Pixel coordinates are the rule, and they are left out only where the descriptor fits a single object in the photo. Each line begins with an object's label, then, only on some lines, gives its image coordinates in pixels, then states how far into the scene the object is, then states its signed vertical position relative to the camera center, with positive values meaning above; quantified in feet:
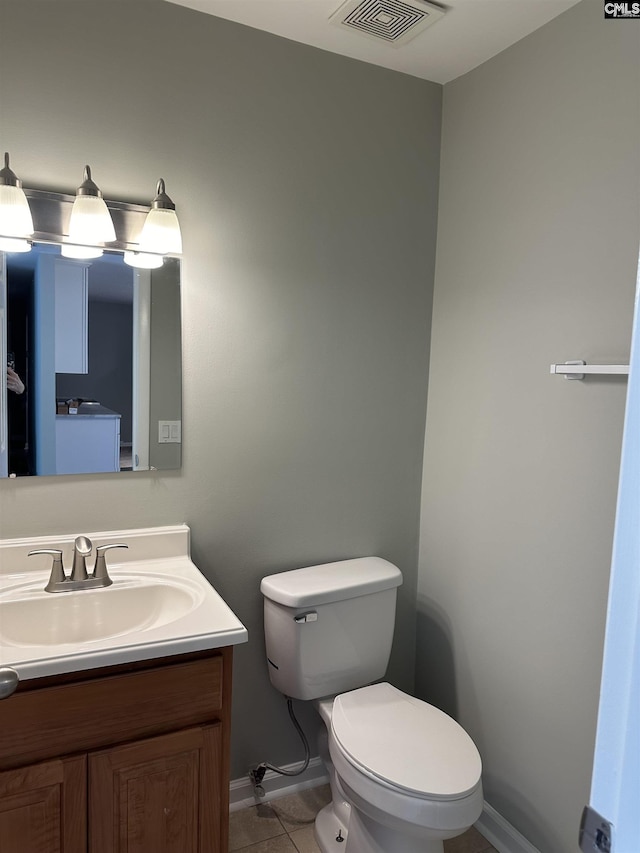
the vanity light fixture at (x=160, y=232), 5.55 +1.14
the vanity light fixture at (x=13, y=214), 5.03 +1.14
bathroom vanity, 4.10 -2.68
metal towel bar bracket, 4.66 +0.06
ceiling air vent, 5.44 +3.20
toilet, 4.92 -3.26
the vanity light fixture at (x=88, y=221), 5.25 +1.16
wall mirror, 5.35 -0.08
